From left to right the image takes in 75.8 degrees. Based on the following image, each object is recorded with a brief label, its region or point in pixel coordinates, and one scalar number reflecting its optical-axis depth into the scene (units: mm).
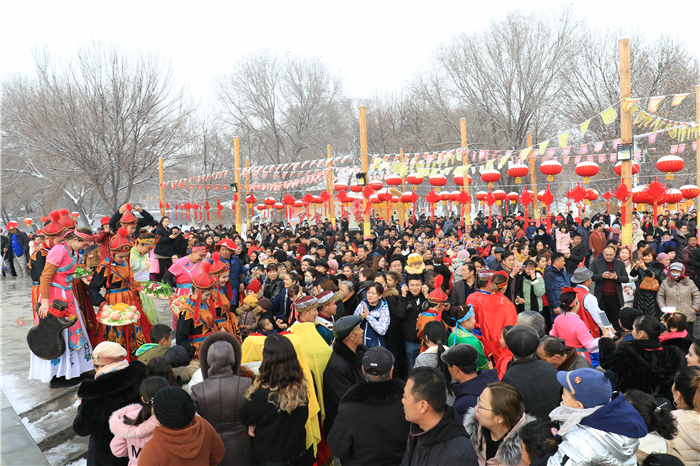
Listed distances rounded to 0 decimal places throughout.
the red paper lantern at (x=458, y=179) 19531
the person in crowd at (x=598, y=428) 2293
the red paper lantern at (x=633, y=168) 14330
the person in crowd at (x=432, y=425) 2486
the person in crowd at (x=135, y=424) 2947
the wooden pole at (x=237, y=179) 21038
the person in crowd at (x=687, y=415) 2887
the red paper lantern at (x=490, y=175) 14822
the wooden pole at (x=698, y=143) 12062
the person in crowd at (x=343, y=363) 3680
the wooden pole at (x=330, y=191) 22102
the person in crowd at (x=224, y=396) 3279
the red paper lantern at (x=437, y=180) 16703
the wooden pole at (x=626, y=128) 10328
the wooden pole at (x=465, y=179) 16766
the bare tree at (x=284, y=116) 40969
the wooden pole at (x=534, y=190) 18252
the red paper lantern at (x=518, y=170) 13773
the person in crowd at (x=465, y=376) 3160
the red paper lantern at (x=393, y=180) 17422
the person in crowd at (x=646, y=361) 3783
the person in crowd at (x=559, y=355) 3547
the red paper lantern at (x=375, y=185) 19528
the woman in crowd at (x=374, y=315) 5320
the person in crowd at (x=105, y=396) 3176
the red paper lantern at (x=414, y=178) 16891
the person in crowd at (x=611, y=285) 7219
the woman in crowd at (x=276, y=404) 3213
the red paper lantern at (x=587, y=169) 11875
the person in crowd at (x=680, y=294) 6852
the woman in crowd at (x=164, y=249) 10484
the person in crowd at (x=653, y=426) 2785
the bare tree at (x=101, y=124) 13742
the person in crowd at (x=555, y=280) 6969
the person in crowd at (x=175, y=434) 2506
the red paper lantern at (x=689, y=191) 16469
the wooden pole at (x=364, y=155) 14016
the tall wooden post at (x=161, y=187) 19969
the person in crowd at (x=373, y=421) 2863
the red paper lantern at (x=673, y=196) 16312
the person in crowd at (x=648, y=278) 7258
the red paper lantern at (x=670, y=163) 11508
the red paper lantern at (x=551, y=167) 12605
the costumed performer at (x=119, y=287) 6227
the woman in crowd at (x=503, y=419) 2609
